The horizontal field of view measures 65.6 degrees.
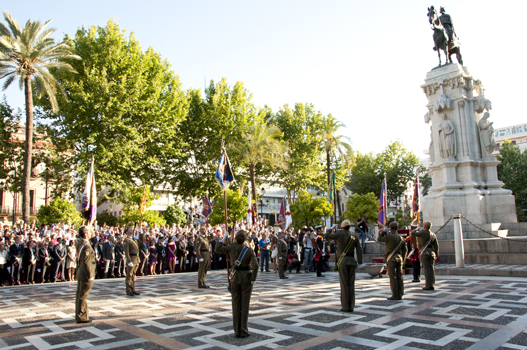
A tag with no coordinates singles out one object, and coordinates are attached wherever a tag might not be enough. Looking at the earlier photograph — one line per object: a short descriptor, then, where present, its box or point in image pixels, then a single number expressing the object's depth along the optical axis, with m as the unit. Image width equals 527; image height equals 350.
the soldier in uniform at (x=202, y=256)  12.37
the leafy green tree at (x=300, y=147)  43.62
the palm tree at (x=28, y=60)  23.52
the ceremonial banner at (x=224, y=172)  13.65
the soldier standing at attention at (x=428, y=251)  10.13
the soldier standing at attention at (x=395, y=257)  8.90
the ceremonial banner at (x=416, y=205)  16.59
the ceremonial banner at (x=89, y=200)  14.68
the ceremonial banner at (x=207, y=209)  32.88
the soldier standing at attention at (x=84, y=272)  7.38
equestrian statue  18.36
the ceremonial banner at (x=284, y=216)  25.32
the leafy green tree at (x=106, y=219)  45.38
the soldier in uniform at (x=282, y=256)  14.84
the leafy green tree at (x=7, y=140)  31.30
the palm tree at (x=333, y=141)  40.97
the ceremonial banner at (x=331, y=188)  25.91
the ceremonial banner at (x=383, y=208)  18.19
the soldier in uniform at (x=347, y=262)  7.79
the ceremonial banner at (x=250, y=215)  25.71
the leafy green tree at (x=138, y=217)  32.13
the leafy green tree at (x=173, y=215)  45.91
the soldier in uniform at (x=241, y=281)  6.12
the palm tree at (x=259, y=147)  33.25
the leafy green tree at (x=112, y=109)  28.38
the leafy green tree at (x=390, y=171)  53.44
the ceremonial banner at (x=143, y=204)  26.76
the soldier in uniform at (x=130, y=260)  10.88
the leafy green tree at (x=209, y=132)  37.16
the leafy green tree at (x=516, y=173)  37.59
